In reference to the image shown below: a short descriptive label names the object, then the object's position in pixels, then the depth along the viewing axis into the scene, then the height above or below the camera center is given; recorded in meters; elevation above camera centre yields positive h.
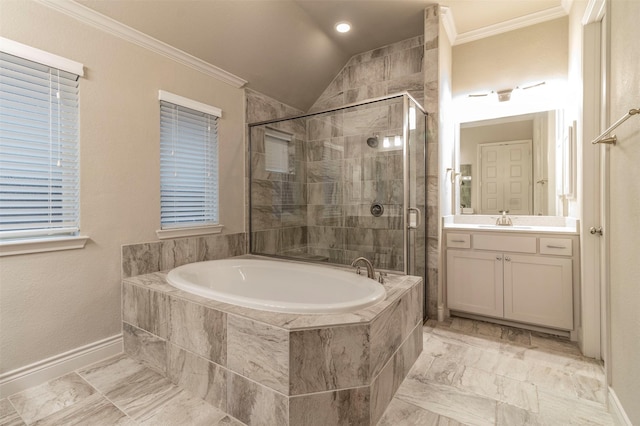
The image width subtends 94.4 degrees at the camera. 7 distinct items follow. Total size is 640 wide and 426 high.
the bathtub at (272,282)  1.87 -0.52
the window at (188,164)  2.47 +0.43
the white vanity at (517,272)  2.34 -0.53
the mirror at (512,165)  2.83 +0.46
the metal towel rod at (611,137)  1.19 +0.36
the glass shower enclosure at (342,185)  2.57 +0.27
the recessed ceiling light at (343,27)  2.99 +1.89
